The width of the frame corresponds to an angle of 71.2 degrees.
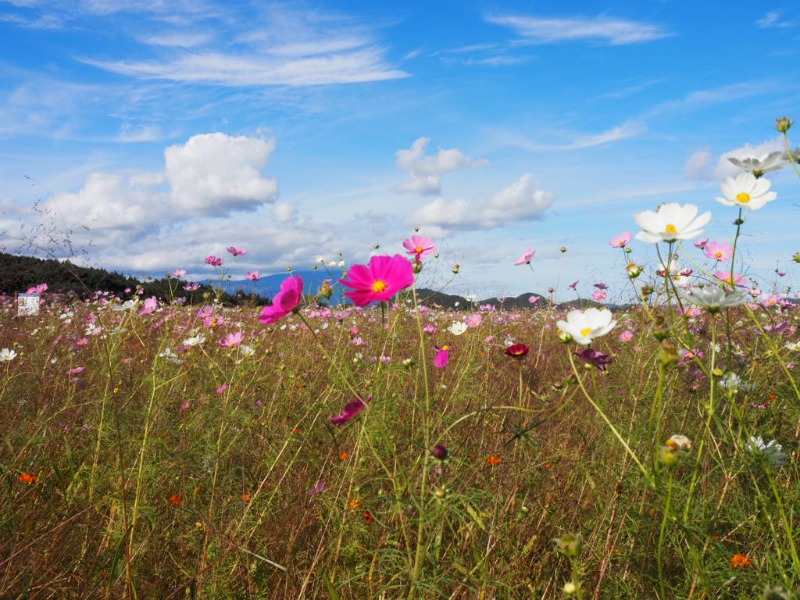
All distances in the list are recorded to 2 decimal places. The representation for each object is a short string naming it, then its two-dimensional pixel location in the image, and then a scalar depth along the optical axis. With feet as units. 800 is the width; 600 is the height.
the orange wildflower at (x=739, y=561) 4.51
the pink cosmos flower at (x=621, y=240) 8.52
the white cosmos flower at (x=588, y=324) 3.52
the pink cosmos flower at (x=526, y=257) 9.41
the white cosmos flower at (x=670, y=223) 3.68
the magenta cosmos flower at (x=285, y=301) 3.94
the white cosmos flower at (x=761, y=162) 4.55
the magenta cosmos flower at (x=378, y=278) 3.96
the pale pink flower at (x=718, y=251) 7.08
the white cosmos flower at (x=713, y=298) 3.74
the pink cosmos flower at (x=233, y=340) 7.75
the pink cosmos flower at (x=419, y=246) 5.82
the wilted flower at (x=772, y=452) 5.24
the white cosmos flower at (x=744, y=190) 4.32
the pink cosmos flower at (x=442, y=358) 5.68
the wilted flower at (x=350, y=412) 4.03
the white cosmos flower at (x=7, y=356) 9.02
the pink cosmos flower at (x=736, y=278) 6.80
